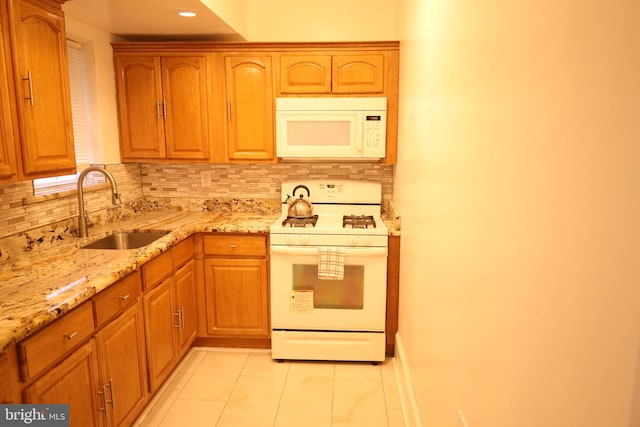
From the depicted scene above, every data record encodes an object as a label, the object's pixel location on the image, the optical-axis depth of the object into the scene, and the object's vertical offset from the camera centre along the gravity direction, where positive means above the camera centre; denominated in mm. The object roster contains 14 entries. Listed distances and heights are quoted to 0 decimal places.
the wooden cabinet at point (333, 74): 2941 +554
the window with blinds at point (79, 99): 2725 +343
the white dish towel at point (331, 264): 2691 -713
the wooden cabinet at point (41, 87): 1729 +285
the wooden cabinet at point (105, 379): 1512 -936
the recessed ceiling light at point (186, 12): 2459 +830
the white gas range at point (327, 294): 2723 -939
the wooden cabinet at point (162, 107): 3008 +325
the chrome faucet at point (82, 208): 2391 -326
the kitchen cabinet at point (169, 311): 2262 -950
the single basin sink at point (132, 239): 2639 -554
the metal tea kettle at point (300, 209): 3006 -405
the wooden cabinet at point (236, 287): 2867 -931
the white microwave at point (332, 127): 2916 +177
